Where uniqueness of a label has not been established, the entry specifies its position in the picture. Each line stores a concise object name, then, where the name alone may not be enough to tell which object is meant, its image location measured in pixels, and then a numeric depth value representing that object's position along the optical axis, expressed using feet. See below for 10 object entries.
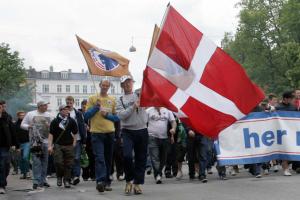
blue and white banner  38.81
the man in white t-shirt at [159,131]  41.45
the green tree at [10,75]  210.79
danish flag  27.48
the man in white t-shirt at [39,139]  37.86
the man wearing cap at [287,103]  40.45
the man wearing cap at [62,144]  37.96
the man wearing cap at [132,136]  31.53
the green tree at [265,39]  186.39
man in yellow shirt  32.83
